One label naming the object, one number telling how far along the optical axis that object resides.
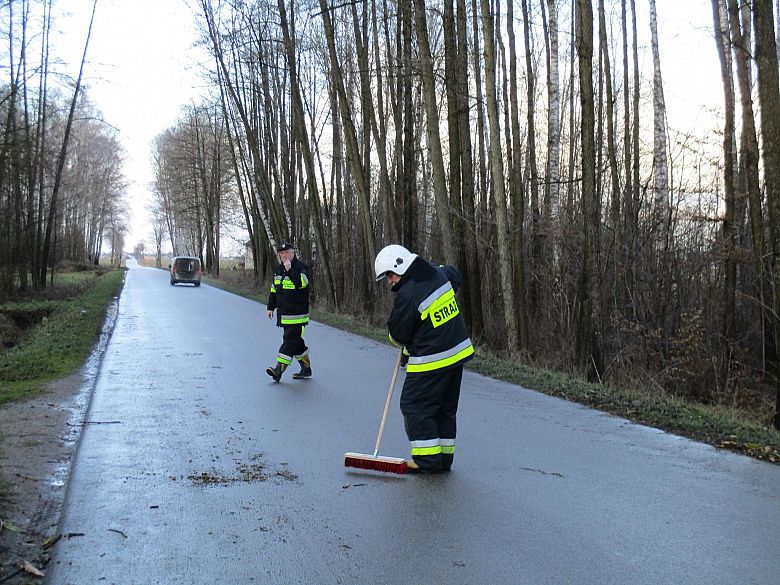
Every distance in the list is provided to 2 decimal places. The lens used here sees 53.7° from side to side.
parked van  43.62
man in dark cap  10.80
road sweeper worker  6.05
